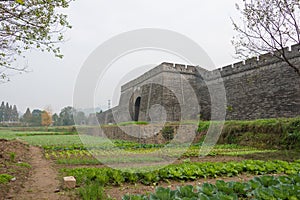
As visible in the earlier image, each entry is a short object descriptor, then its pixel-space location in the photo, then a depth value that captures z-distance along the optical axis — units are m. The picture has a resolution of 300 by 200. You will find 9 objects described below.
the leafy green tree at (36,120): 65.06
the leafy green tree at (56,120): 65.00
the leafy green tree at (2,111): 78.94
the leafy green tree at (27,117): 69.12
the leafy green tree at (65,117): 55.62
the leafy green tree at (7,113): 79.75
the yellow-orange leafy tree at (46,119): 64.50
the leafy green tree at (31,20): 5.25
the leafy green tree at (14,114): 80.74
